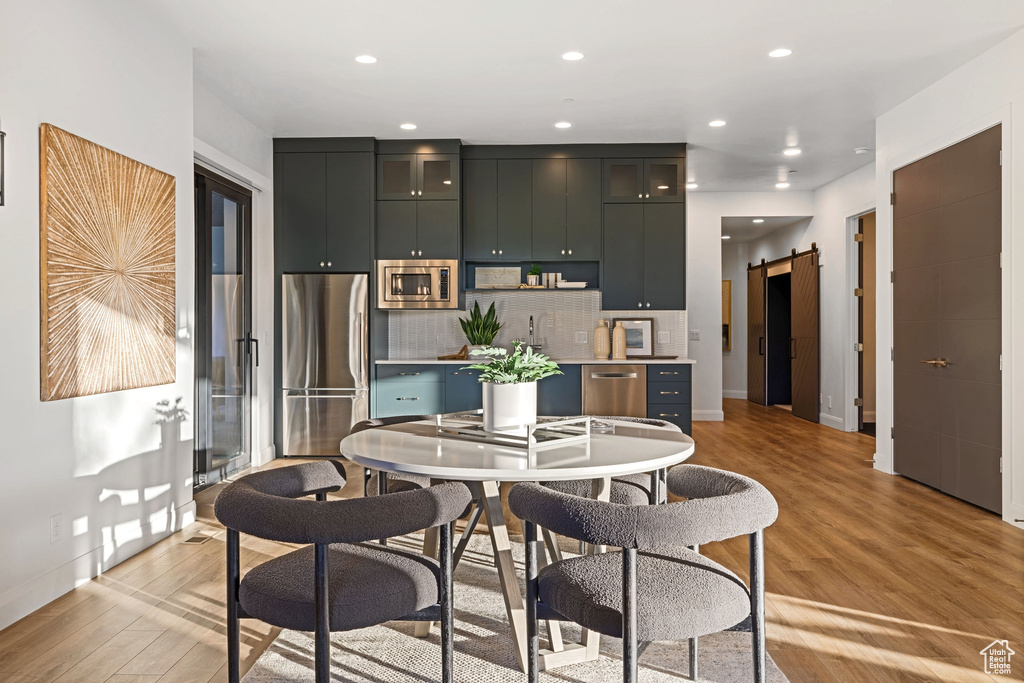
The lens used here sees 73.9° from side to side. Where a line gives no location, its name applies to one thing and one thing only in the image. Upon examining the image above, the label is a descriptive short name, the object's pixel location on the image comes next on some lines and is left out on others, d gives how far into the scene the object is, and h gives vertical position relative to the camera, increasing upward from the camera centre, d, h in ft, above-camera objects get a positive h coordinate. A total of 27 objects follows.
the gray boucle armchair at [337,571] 4.98 -1.90
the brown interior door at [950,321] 13.12 +0.49
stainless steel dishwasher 18.69 -1.21
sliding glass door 15.34 +0.47
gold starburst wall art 8.94 +1.18
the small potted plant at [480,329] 19.62 +0.52
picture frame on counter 21.56 +0.28
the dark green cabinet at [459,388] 18.75 -1.13
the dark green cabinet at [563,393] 18.79 -1.29
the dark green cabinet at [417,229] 19.15 +3.34
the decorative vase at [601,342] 19.98 +0.12
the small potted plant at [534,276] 19.94 +2.07
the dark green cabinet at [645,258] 19.79 +2.57
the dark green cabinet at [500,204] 19.74 +4.14
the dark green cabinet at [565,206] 19.70 +4.07
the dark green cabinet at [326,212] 18.80 +3.76
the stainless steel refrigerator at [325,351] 18.70 -0.07
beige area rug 6.88 -3.32
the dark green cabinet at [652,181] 19.72 +4.79
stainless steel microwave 19.10 +1.84
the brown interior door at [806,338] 26.43 +0.29
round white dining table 5.89 -1.05
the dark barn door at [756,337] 32.65 +0.41
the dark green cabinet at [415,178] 19.15 +4.76
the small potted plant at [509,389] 7.47 -0.47
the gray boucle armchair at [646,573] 4.77 -1.91
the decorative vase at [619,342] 19.98 +0.12
